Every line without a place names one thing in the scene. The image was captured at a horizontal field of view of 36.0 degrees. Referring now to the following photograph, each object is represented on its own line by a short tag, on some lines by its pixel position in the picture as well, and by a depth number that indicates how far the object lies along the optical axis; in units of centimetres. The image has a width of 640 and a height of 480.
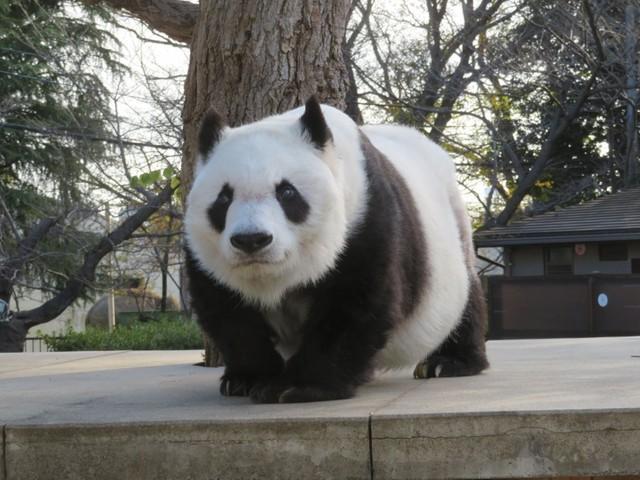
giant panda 377
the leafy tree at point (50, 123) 2033
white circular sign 1945
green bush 1780
